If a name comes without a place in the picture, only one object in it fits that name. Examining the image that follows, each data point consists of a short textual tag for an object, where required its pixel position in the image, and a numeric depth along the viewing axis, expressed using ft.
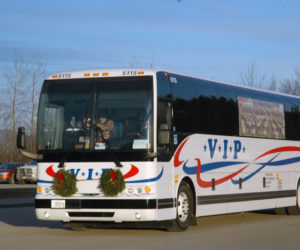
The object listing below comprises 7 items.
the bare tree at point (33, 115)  211.78
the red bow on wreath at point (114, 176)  45.27
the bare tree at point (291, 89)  199.31
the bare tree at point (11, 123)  217.91
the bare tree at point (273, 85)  187.97
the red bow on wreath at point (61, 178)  46.39
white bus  45.50
